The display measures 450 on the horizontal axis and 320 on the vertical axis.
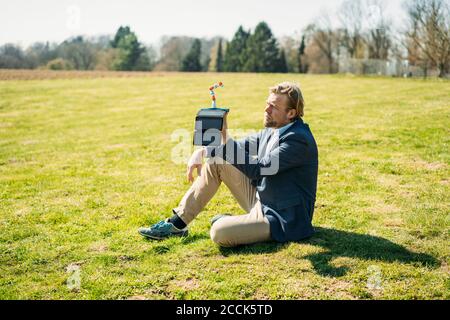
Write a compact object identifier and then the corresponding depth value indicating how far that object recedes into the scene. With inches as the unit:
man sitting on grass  162.6
